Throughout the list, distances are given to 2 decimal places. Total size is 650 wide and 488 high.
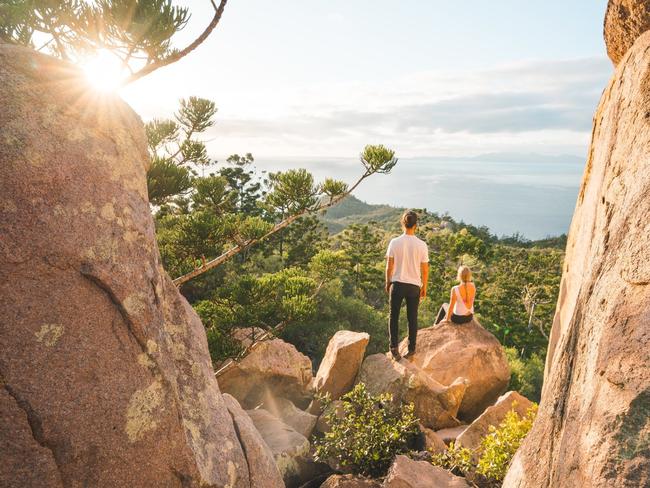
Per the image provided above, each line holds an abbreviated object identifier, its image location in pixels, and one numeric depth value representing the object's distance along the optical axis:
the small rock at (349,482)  5.51
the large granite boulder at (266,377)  9.37
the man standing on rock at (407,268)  7.43
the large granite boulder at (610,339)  2.77
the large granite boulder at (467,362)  9.15
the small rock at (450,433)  7.46
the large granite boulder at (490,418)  6.73
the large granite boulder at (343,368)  9.01
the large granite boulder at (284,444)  6.37
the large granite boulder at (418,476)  5.36
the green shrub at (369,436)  6.33
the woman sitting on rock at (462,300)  9.66
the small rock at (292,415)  7.95
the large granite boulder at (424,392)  7.82
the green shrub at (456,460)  5.86
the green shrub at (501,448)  5.36
